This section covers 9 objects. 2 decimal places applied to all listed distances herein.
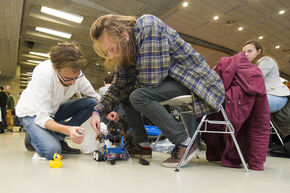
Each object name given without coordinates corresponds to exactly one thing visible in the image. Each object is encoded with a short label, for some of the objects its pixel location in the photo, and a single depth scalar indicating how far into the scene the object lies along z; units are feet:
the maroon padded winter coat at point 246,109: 4.56
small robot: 4.75
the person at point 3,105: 19.12
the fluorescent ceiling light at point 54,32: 21.05
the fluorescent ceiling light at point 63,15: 17.11
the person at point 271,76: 7.23
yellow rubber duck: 3.97
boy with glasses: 4.78
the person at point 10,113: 20.81
